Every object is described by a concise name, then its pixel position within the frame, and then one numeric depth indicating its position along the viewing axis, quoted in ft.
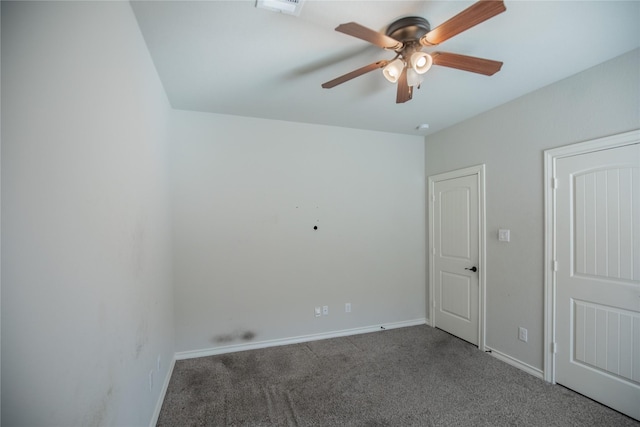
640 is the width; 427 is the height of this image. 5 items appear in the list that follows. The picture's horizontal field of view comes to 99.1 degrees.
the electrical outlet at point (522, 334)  8.77
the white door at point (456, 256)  10.62
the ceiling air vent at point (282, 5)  4.96
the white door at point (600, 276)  6.63
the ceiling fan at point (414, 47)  4.54
